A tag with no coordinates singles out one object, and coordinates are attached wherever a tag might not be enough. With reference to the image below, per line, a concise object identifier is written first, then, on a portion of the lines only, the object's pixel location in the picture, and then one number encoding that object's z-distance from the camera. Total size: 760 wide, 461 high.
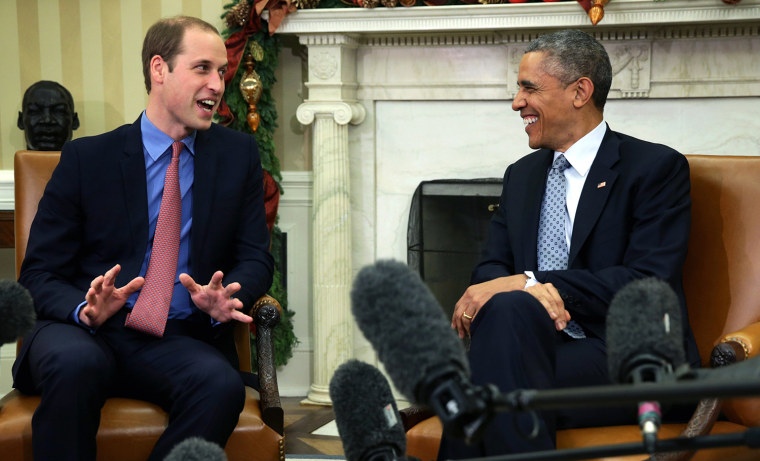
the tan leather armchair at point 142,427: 2.02
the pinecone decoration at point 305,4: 3.86
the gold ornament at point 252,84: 3.94
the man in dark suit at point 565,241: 1.89
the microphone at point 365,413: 1.22
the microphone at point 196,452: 0.92
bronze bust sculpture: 3.84
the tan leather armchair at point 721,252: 2.29
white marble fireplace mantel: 3.72
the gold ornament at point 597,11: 3.53
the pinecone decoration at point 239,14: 3.89
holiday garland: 3.95
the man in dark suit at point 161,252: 2.05
